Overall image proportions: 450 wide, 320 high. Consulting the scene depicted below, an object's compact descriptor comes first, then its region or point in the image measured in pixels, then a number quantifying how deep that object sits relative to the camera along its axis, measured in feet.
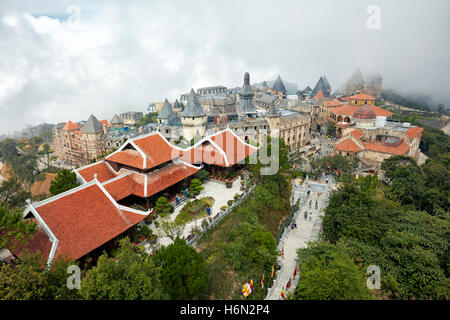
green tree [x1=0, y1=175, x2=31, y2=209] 123.75
